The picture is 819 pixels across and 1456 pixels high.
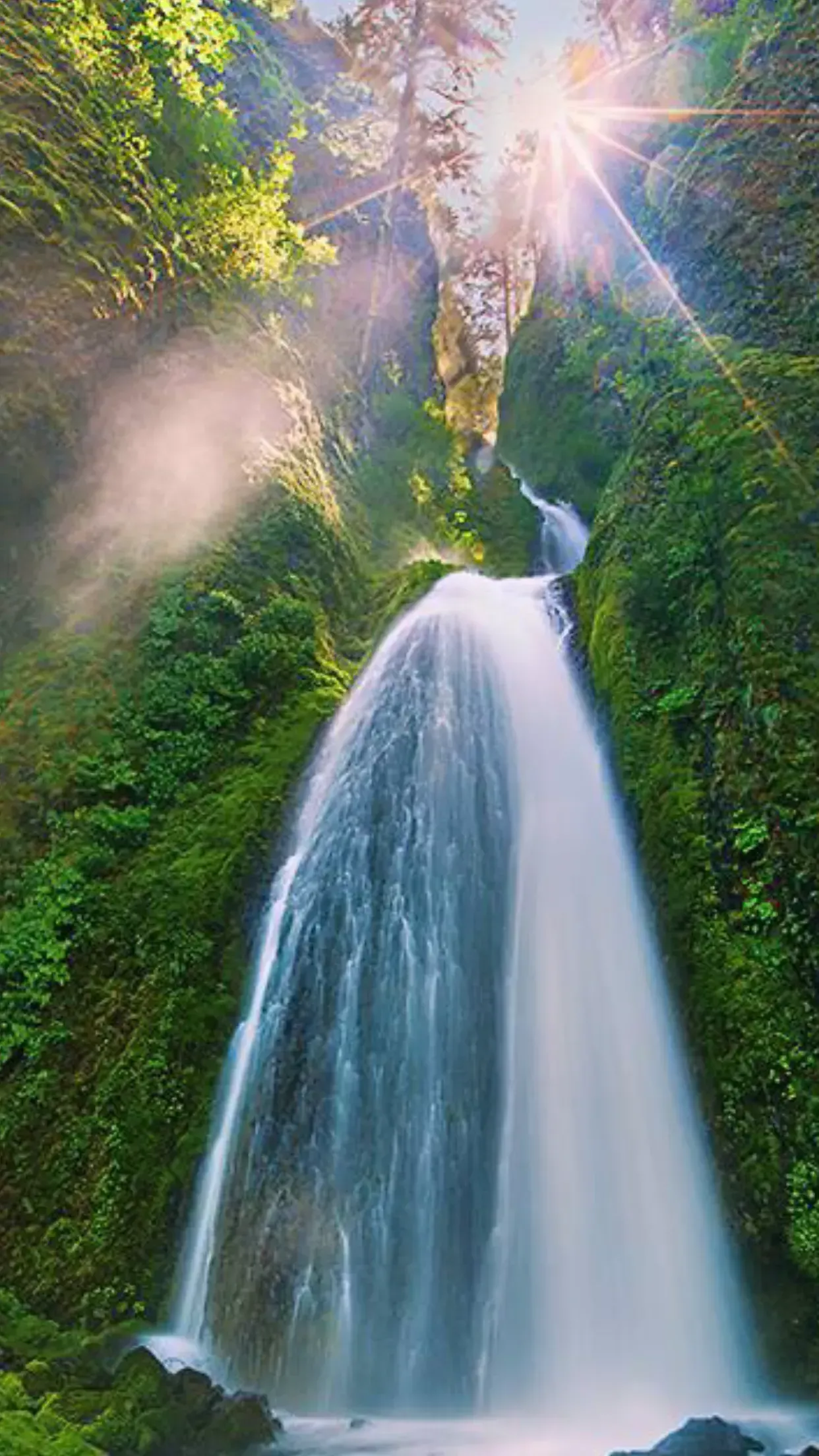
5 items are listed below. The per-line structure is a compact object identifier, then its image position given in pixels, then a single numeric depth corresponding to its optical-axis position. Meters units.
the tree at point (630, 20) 27.17
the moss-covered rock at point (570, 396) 19.62
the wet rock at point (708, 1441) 4.48
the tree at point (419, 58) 22.34
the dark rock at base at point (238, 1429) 4.86
